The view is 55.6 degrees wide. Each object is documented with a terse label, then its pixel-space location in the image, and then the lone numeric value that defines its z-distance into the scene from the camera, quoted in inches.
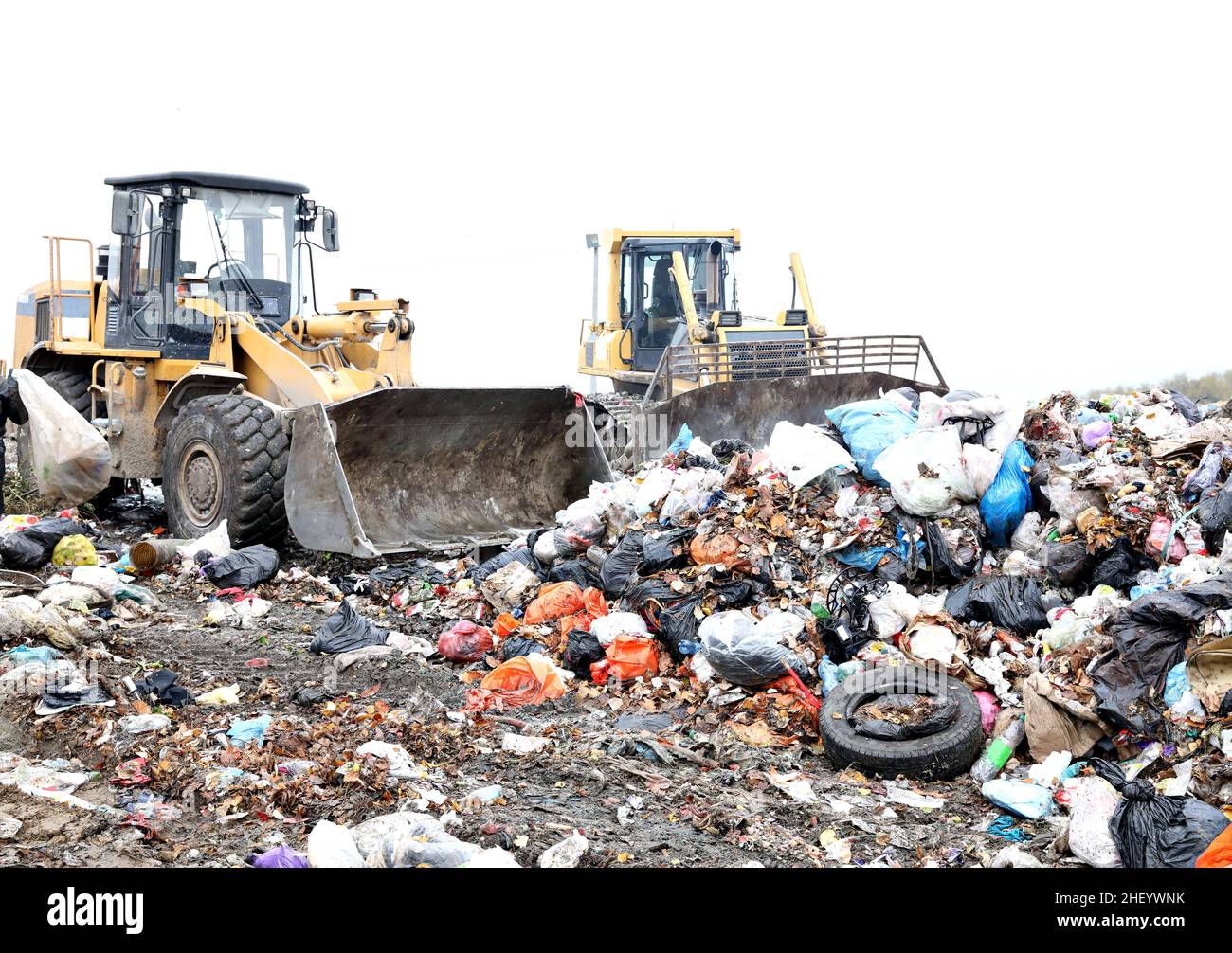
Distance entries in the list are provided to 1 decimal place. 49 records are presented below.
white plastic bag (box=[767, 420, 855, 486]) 269.6
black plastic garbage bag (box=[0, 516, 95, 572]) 312.2
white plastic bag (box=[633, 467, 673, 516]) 285.7
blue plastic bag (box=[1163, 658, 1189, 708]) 177.2
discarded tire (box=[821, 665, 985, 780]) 180.7
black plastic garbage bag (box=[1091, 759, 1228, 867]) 140.5
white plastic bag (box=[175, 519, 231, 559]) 313.3
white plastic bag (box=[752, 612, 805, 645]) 218.7
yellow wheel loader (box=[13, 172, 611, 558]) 313.9
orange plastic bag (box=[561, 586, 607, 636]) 252.4
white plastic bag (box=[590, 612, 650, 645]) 239.5
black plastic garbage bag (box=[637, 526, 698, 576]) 257.1
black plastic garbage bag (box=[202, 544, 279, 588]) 300.7
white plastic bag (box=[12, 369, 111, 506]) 308.5
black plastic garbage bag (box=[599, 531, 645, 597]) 264.8
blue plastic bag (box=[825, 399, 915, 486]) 273.1
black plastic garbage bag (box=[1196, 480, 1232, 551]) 222.2
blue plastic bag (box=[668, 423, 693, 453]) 343.5
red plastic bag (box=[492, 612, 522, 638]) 258.8
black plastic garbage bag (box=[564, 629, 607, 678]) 236.2
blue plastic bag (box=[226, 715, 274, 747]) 182.1
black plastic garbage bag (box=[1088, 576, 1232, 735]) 178.7
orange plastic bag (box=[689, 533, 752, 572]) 246.1
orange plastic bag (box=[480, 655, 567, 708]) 220.8
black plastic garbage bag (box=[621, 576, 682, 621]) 243.0
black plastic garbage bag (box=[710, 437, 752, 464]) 340.2
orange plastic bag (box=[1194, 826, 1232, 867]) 130.1
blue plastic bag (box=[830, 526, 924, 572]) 244.5
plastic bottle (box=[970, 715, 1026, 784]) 181.2
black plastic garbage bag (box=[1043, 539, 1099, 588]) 231.5
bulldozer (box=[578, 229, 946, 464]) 406.3
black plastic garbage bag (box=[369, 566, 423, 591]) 303.1
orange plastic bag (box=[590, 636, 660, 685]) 231.3
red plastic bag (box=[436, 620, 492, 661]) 246.7
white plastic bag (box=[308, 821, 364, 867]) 135.7
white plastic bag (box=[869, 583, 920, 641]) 224.4
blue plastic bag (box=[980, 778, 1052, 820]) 166.2
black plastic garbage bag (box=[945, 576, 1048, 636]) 219.8
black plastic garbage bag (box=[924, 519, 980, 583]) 243.6
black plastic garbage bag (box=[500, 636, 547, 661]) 244.8
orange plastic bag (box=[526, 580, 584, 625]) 261.0
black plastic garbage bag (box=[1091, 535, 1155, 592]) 228.8
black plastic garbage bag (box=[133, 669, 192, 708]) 204.4
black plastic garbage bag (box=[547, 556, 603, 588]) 275.4
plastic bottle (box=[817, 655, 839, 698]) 211.2
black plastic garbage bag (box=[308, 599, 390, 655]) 243.0
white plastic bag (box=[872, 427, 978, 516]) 250.8
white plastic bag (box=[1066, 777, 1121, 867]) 147.7
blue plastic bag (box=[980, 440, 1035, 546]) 251.8
